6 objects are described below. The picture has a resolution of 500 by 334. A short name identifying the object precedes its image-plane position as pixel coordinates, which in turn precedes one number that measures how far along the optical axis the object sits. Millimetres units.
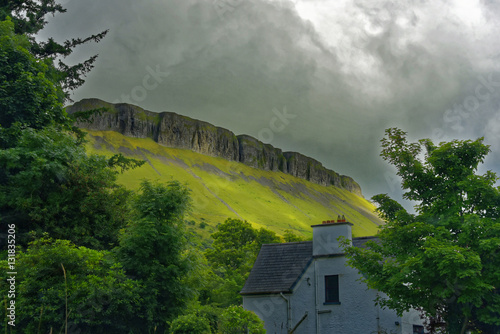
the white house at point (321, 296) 21828
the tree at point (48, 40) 27891
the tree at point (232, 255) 38891
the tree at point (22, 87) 21094
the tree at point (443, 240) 13781
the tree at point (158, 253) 16906
